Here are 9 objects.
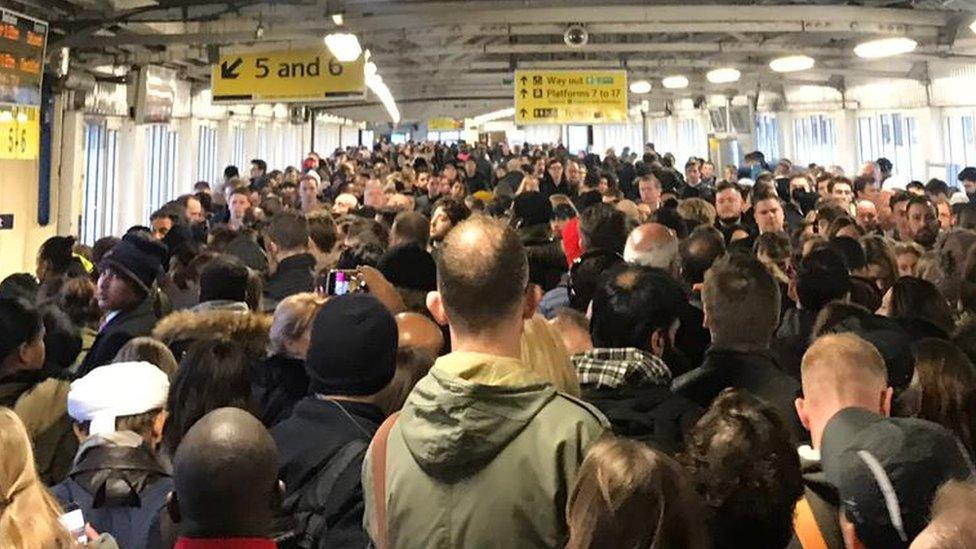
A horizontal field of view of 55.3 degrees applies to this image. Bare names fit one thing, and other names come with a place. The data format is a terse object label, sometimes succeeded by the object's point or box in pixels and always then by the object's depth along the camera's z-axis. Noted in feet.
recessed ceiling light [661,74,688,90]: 51.53
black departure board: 26.99
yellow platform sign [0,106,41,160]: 29.48
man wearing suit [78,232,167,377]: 14.83
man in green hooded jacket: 6.56
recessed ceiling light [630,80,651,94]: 57.86
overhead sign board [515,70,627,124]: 48.96
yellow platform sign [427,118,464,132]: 127.54
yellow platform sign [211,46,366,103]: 39.45
